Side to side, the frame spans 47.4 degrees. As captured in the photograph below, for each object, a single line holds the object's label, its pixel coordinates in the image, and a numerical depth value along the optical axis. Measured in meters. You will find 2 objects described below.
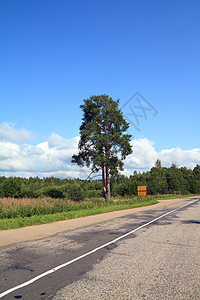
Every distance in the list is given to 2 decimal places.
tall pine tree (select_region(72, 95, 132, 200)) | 30.26
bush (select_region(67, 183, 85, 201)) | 45.21
